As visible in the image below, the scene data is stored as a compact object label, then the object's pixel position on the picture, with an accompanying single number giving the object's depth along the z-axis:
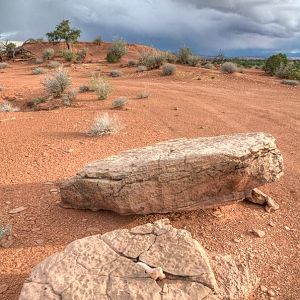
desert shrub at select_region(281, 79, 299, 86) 13.39
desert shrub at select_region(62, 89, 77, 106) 9.53
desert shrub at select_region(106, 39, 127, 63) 21.32
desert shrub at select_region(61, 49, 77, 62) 21.01
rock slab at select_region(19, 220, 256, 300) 2.45
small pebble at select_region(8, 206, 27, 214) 4.15
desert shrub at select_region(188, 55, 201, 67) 19.18
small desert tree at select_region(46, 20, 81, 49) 25.42
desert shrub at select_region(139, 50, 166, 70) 16.94
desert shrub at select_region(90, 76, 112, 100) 9.88
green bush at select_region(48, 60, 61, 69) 18.86
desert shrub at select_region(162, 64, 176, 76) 15.22
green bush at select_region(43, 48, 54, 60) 21.82
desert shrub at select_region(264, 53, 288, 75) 17.27
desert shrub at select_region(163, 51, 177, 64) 19.40
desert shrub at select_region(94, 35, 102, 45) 28.19
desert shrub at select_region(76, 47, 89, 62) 21.97
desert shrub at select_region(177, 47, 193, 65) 19.38
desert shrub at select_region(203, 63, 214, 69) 18.12
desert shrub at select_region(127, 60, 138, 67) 19.27
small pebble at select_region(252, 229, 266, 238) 3.77
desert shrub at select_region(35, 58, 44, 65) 21.13
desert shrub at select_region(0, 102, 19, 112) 9.02
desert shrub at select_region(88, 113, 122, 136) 6.81
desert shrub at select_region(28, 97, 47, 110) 9.81
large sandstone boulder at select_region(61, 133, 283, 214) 3.67
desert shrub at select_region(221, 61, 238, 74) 15.58
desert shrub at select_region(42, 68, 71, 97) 10.21
